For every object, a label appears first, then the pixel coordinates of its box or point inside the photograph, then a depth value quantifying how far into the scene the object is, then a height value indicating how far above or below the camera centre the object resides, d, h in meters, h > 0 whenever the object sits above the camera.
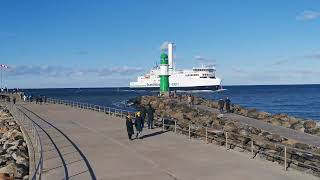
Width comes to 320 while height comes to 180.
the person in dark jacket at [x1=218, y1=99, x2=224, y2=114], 36.34 -1.31
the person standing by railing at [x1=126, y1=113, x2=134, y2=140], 20.34 -1.63
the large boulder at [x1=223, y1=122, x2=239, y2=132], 24.88 -2.08
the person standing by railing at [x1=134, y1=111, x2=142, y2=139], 20.91 -1.51
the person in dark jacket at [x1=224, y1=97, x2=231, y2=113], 36.69 -1.51
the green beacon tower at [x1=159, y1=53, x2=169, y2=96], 57.22 +1.48
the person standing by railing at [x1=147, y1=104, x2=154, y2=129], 24.44 -1.48
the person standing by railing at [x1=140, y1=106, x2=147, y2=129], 23.39 -1.14
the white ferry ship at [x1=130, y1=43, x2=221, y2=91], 128.25 +2.18
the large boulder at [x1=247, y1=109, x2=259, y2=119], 36.71 -2.05
